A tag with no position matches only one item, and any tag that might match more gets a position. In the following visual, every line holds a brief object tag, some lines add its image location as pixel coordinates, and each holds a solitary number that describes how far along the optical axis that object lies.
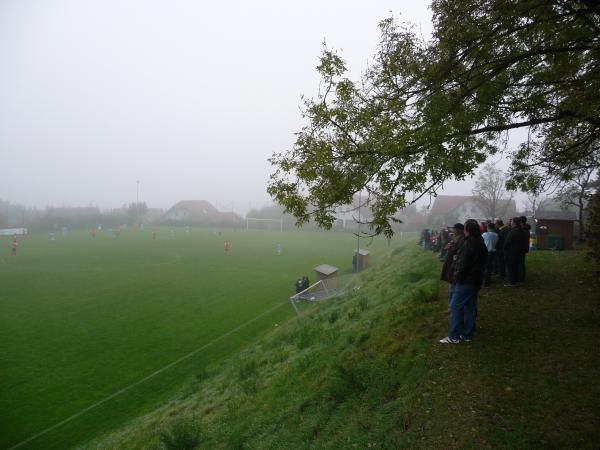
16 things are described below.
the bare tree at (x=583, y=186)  14.32
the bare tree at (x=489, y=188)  49.97
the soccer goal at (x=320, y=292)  18.41
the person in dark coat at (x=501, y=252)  10.09
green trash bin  16.34
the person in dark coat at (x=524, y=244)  8.88
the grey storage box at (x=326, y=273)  20.43
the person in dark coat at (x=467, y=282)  6.17
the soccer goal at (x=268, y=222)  82.29
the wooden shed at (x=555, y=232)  16.47
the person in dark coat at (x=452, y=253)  6.87
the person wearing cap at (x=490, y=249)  9.55
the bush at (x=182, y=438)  6.65
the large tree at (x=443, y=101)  6.27
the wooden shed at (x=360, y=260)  27.98
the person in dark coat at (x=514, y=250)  8.91
